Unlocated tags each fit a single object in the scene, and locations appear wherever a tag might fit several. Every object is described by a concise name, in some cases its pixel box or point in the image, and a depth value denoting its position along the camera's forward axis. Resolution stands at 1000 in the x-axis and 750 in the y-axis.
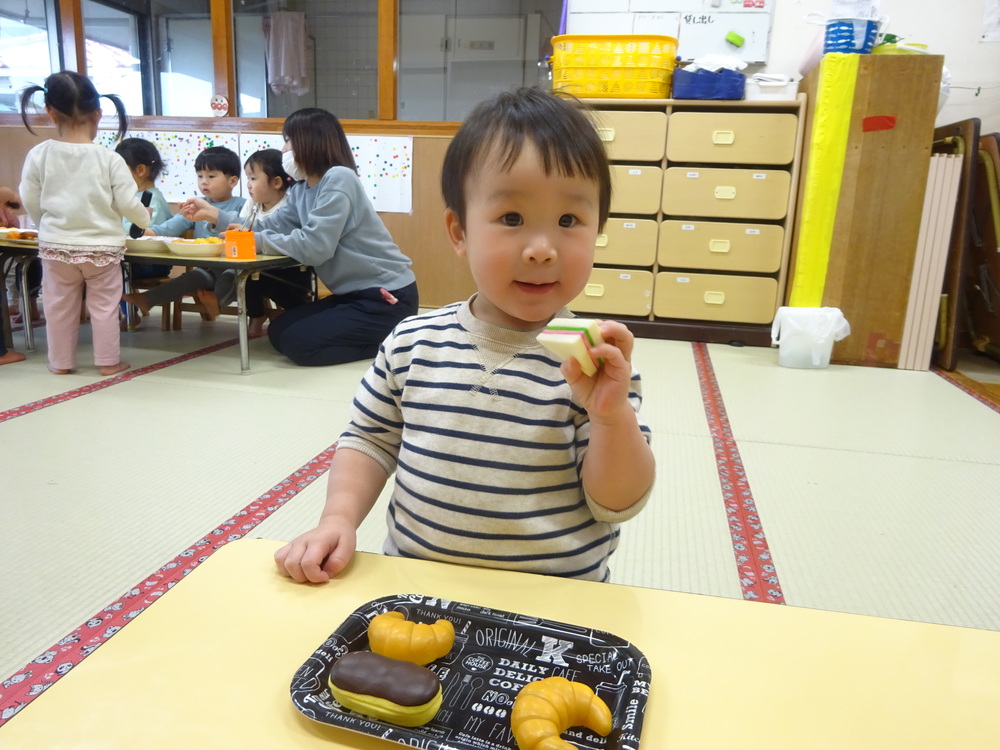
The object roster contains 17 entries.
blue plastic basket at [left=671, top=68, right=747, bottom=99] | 3.20
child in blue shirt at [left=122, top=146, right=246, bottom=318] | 3.14
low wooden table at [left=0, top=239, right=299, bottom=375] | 2.45
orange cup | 2.51
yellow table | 0.35
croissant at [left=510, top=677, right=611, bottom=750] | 0.34
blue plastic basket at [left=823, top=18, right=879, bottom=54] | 2.85
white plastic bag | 2.94
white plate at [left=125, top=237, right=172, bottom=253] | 2.67
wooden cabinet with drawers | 3.26
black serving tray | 0.36
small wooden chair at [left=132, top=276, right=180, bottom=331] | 3.36
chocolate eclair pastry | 0.37
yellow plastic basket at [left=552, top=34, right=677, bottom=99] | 3.26
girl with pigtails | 2.38
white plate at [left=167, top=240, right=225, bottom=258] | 2.51
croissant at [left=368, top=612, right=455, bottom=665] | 0.41
